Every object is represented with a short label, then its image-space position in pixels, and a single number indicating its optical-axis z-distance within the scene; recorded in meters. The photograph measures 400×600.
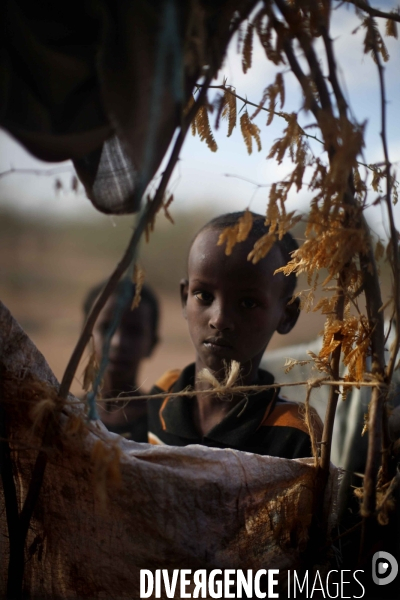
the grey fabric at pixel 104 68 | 0.88
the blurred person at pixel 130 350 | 2.64
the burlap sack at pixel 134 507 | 1.05
